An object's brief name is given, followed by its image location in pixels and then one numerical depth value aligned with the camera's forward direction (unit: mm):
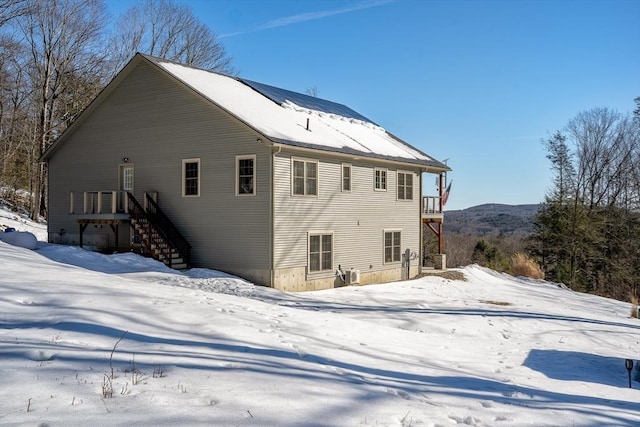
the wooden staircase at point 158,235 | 18516
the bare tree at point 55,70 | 33250
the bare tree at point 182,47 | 39444
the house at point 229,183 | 17953
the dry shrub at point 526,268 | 32281
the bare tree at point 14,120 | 32844
